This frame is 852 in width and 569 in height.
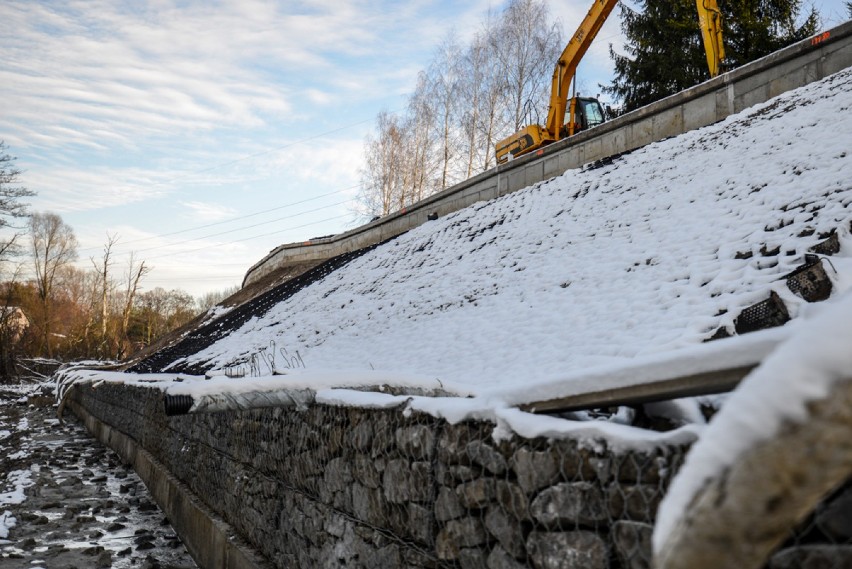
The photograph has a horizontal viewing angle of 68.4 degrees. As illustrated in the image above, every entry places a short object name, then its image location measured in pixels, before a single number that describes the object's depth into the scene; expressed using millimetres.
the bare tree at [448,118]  32284
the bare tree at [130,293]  52938
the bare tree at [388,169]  36031
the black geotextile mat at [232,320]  20531
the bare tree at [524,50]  29062
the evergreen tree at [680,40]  18453
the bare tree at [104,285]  50991
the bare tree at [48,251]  53788
